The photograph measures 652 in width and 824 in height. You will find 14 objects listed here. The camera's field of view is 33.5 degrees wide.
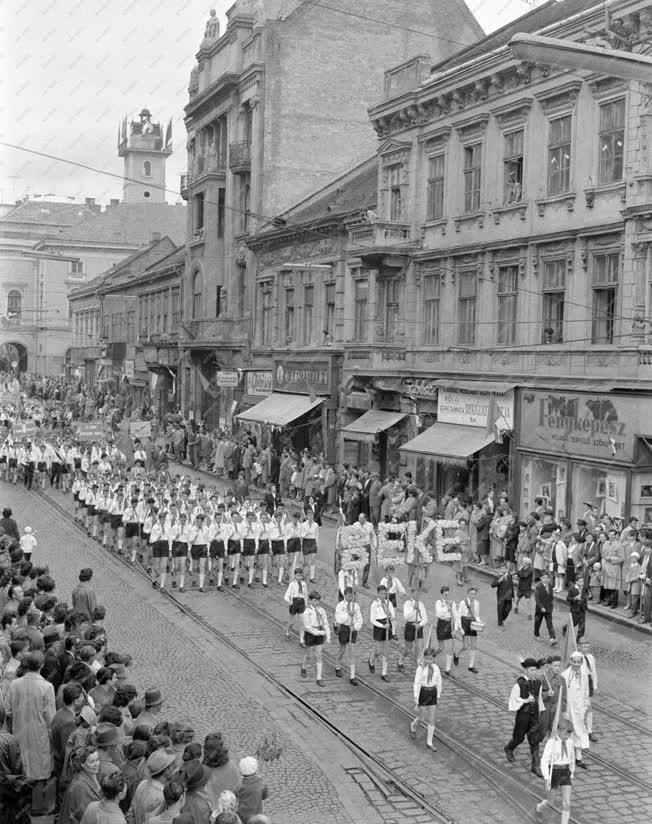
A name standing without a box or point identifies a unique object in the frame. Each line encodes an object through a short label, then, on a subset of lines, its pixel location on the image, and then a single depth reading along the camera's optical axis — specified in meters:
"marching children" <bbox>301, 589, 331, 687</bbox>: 16.56
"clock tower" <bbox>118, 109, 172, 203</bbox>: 117.19
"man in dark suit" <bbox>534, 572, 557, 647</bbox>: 18.56
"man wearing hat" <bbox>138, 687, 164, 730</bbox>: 10.38
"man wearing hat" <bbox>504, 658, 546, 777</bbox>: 13.20
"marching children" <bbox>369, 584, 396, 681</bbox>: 16.83
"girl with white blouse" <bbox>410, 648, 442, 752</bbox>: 13.81
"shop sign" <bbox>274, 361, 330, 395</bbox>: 38.72
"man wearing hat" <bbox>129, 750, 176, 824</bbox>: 8.71
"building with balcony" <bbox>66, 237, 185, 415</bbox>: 60.06
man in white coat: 13.23
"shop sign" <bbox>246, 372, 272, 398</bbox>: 44.01
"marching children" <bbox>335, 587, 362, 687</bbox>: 16.72
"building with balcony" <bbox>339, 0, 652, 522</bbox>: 24.16
